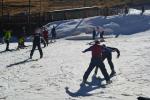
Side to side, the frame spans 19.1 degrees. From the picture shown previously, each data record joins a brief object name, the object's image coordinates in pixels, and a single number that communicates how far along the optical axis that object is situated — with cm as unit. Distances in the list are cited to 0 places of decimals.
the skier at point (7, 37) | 2664
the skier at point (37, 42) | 2217
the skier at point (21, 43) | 2764
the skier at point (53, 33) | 3219
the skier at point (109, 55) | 1650
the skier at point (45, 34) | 2837
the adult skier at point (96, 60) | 1504
